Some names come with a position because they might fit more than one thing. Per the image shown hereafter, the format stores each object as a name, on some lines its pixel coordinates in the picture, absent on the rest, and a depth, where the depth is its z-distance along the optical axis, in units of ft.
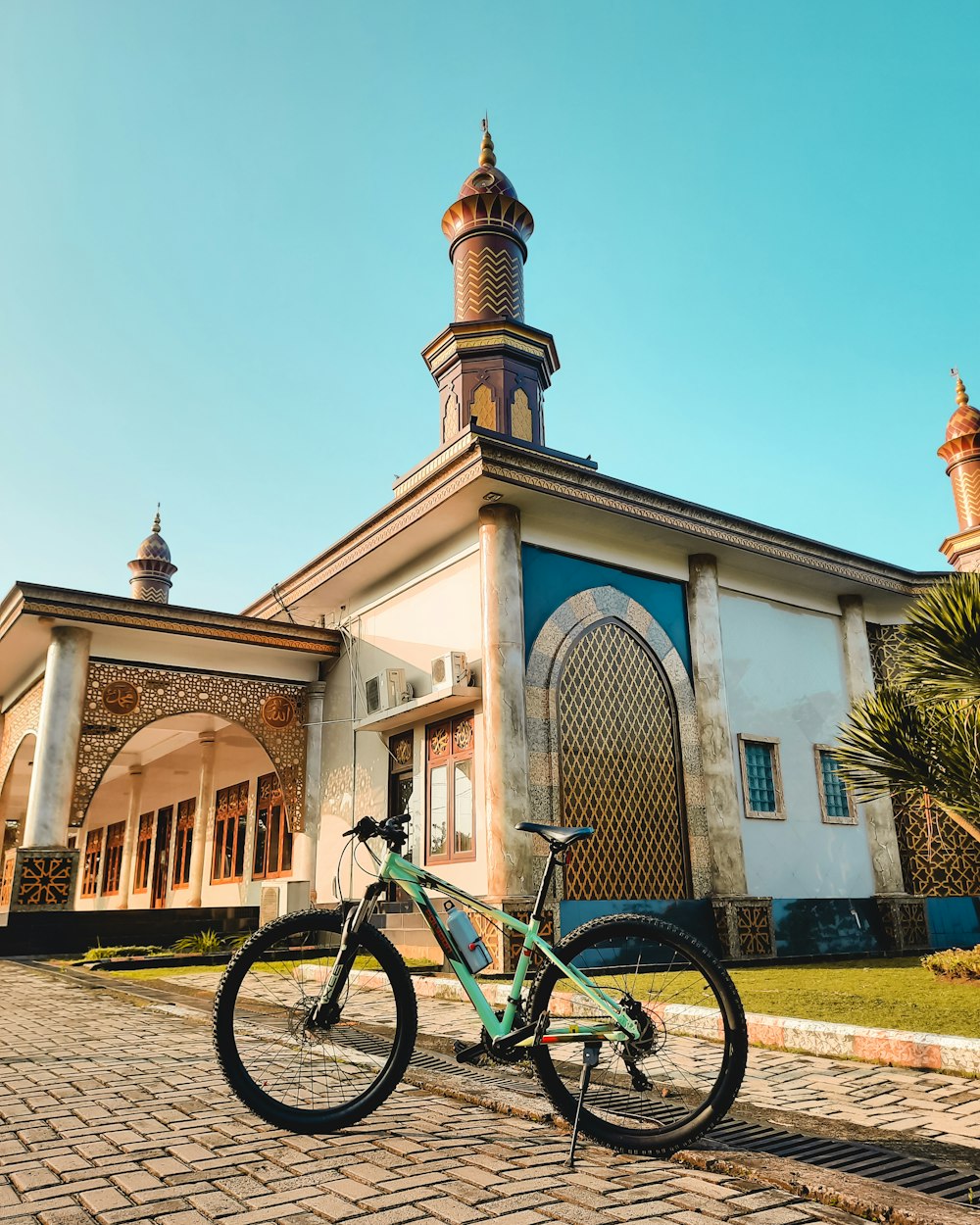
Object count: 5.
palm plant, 23.84
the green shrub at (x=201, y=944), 39.40
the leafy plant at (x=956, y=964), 22.75
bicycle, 9.88
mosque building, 34.65
